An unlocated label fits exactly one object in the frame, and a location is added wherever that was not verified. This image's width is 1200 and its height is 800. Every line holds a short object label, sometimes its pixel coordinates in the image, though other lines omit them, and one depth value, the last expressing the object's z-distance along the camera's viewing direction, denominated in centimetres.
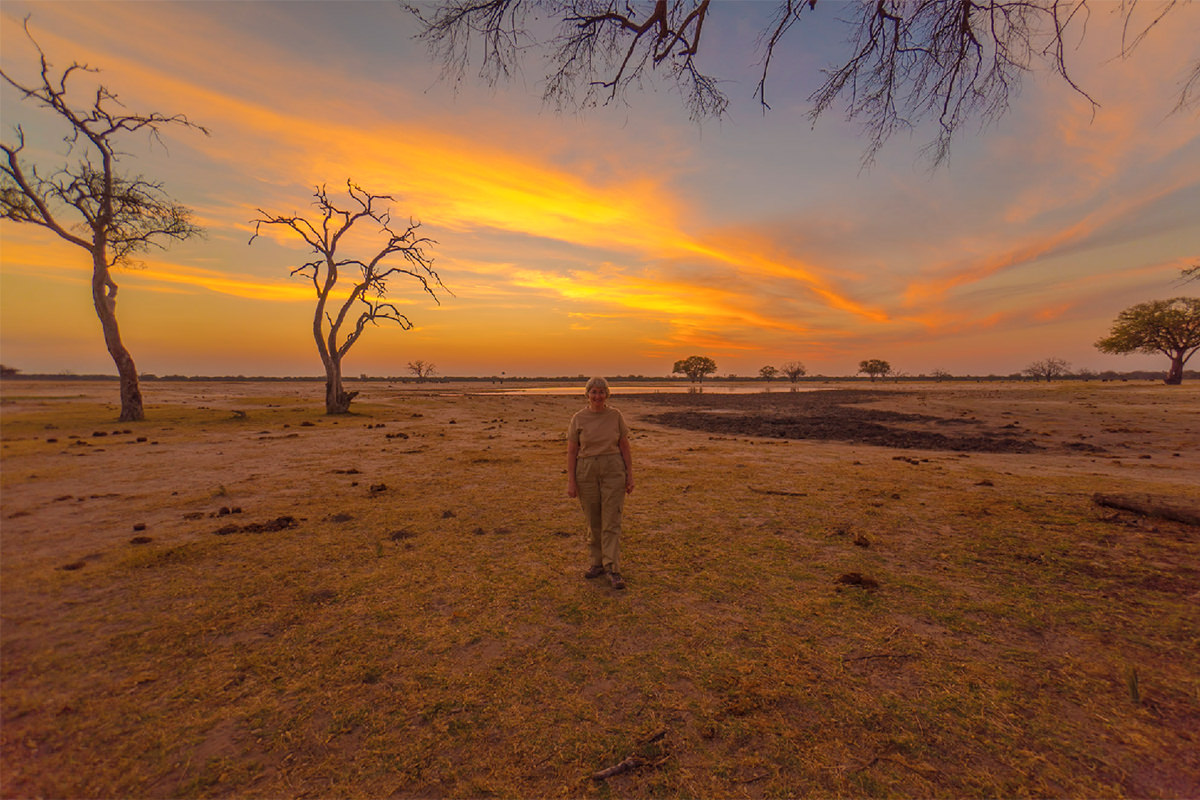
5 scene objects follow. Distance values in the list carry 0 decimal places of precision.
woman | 502
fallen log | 624
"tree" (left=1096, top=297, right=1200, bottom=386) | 5069
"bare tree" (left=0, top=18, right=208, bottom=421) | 1792
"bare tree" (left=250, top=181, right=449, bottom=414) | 2495
